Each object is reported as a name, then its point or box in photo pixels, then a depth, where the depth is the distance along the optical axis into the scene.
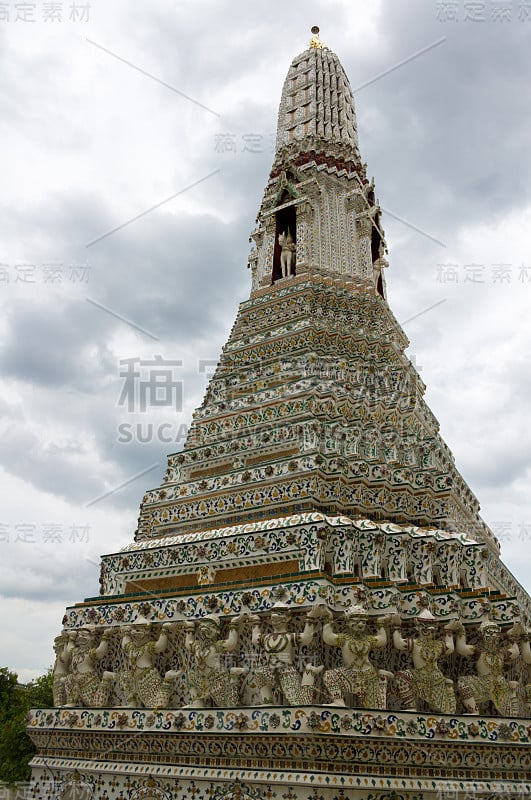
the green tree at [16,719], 21.98
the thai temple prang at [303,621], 8.32
